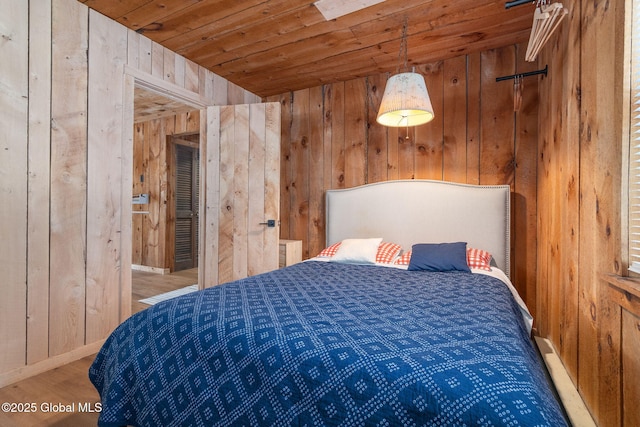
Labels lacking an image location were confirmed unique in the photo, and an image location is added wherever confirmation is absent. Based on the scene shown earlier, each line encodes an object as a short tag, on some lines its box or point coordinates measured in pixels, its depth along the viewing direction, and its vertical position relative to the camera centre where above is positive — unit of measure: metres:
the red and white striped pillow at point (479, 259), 2.28 -0.32
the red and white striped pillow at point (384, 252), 2.58 -0.32
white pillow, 2.56 -0.30
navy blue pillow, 2.22 -0.31
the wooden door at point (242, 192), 3.02 +0.23
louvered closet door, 5.27 +0.14
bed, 0.81 -0.44
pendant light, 2.12 +0.84
